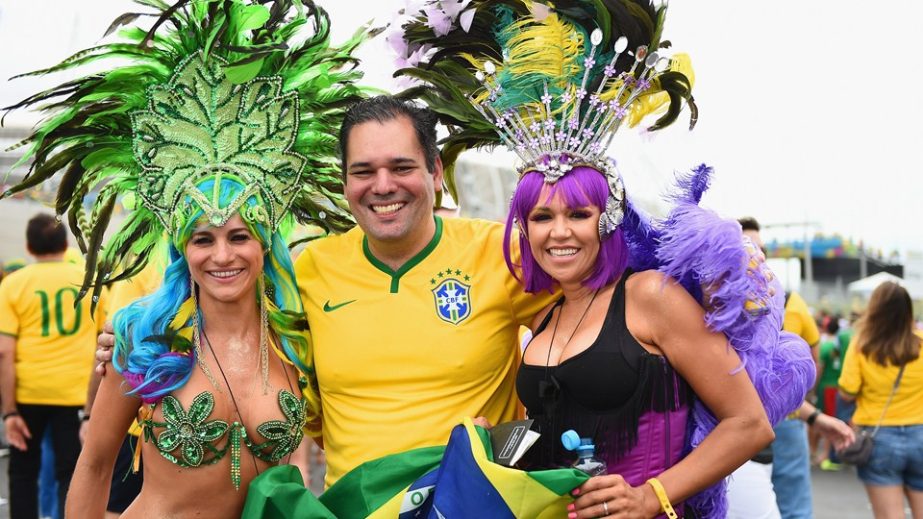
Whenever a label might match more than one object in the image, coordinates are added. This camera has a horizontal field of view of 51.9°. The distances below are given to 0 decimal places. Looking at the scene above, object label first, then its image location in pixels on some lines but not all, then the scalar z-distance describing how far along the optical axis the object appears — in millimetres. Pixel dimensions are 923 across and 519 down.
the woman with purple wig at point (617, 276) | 2656
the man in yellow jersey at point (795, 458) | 5738
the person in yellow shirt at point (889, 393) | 6203
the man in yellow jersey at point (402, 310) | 3023
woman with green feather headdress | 2832
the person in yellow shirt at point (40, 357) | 6230
